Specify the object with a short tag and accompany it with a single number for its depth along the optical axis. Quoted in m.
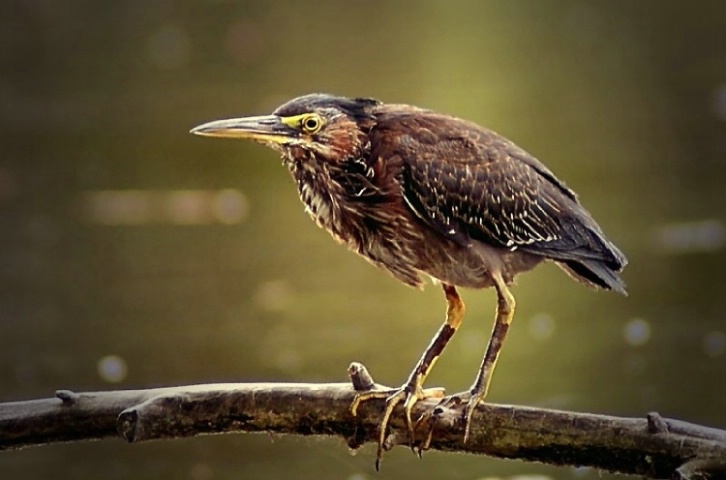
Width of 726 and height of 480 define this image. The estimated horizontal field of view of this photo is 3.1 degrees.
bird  8.40
